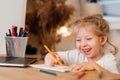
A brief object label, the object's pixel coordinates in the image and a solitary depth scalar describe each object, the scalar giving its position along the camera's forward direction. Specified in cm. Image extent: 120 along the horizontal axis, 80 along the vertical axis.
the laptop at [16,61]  88
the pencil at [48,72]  76
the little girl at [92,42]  94
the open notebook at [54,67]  81
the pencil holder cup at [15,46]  108
